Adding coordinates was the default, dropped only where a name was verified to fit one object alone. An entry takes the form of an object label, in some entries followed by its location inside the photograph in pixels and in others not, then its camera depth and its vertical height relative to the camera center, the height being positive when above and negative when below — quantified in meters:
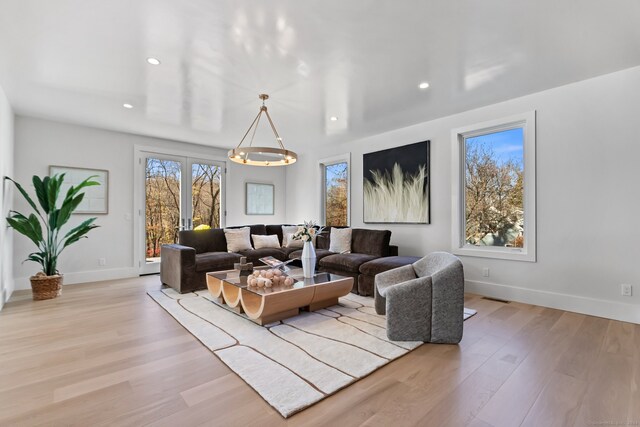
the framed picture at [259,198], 6.78 +0.38
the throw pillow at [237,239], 5.17 -0.43
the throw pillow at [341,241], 5.02 -0.45
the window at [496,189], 3.68 +0.35
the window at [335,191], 5.97 +0.51
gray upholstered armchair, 2.48 -0.78
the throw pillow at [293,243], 5.62 -0.54
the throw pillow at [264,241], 5.46 -0.49
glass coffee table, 2.79 -0.82
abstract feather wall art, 4.66 +0.50
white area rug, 1.86 -1.08
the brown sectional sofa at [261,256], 4.11 -0.65
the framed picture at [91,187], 4.71 +0.46
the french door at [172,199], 5.45 +0.30
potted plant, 3.82 -0.17
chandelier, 3.25 +0.70
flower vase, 3.47 -0.53
